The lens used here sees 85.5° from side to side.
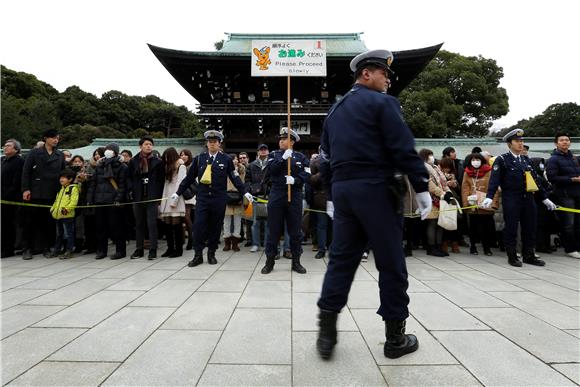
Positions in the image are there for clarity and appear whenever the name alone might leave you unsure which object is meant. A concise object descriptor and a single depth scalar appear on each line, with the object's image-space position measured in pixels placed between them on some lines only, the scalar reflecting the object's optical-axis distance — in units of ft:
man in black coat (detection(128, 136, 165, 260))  18.89
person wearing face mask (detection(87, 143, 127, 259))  19.20
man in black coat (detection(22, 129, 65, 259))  19.53
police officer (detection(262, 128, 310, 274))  15.89
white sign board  18.43
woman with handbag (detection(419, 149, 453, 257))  18.97
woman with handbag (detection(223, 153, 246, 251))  21.21
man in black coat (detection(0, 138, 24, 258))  20.39
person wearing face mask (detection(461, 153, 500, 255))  19.66
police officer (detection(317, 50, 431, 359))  7.07
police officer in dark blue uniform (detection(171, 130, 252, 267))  17.26
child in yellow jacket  19.31
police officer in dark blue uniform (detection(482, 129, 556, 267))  16.94
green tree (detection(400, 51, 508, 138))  83.10
